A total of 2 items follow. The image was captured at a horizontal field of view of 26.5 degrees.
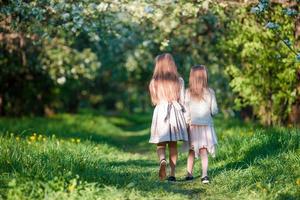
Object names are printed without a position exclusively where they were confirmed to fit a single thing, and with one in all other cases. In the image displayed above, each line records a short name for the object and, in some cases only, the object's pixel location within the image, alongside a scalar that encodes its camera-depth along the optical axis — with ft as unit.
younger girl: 32.42
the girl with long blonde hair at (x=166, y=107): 32.12
